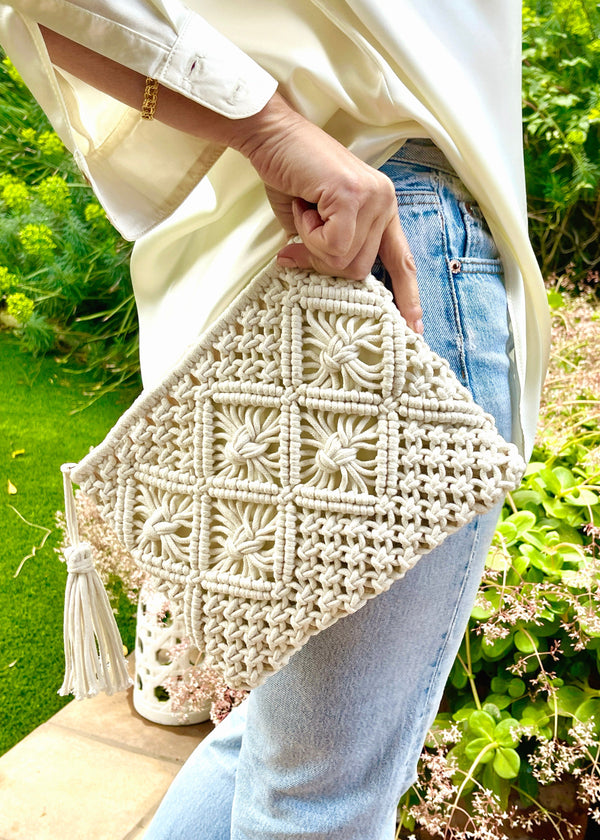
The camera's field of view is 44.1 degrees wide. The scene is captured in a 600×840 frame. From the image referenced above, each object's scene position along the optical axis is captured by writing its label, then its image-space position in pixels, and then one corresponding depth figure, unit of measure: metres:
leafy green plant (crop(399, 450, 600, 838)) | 1.24
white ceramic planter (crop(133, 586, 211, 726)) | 1.63
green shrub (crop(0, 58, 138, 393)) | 2.58
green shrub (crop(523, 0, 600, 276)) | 2.21
